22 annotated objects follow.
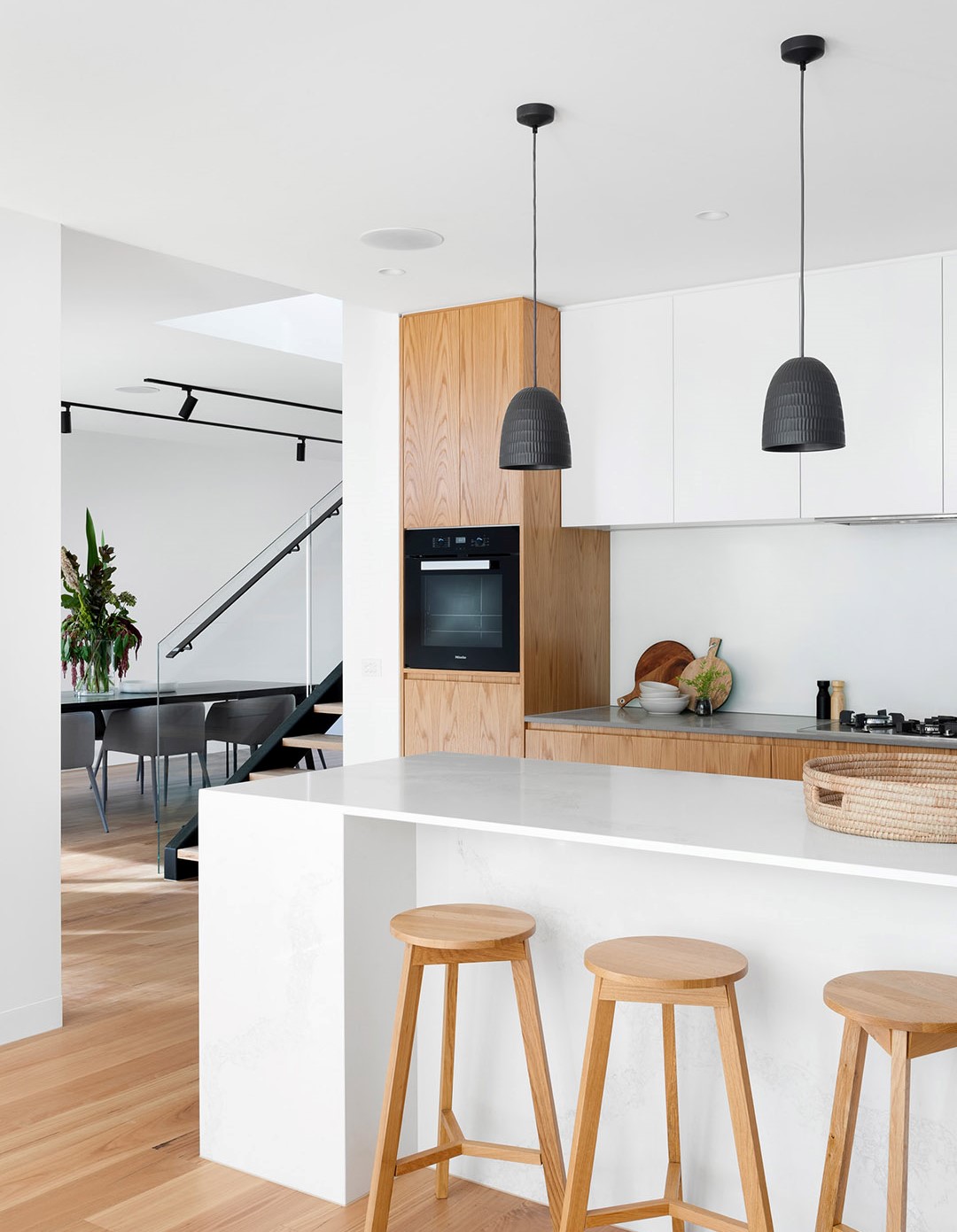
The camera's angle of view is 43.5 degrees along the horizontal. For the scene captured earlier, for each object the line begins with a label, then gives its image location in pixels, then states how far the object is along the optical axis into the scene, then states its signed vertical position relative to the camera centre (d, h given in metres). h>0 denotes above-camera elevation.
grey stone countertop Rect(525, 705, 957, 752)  3.97 -0.37
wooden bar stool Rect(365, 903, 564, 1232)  2.41 -0.80
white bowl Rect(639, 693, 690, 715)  4.70 -0.32
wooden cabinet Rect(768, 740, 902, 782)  4.00 -0.44
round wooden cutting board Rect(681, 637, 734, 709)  4.83 -0.19
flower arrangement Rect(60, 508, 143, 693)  7.36 -0.02
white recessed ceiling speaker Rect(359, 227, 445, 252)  3.81 +1.25
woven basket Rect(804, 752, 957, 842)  2.12 -0.34
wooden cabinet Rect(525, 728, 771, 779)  4.18 -0.47
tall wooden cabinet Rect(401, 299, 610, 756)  4.65 +0.48
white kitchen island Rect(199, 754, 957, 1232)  2.31 -0.73
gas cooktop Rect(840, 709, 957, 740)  4.10 -0.36
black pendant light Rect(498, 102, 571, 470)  2.94 +0.47
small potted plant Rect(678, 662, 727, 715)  4.76 -0.24
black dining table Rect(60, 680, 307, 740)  6.15 -0.36
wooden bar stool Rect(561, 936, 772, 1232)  2.09 -0.71
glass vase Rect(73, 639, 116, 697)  7.33 -0.29
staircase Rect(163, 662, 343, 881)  5.81 -0.64
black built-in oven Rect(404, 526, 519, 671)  4.68 +0.10
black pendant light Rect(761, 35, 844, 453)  2.44 +0.44
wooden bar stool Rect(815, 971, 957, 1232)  1.90 -0.67
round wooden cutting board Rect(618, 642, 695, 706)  4.97 -0.16
